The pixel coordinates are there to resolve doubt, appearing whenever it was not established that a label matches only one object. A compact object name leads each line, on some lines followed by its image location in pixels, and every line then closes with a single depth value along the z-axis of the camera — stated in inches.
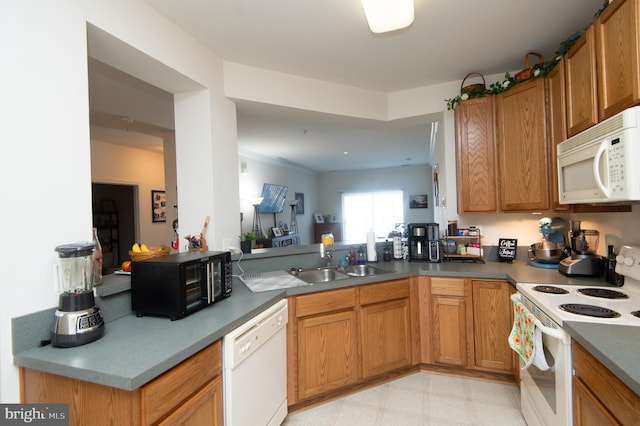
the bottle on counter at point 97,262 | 56.1
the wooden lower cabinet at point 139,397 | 37.0
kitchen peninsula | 38.2
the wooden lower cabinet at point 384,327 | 86.3
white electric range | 50.4
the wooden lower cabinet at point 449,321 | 90.7
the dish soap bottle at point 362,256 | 108.1
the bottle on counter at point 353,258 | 107.7
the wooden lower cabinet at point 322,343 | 76.7
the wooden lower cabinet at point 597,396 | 36.7
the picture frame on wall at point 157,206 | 212.8
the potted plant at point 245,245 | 93.1
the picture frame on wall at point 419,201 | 301.6
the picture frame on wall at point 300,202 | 284.4
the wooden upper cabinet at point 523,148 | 83.5
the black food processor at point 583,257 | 77.1
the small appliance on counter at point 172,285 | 54.3
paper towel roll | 109.0
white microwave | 48.1
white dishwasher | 53.1
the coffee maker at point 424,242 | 104.7
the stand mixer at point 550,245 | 90.1
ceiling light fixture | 57.9
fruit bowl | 65.2
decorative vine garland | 70.7
